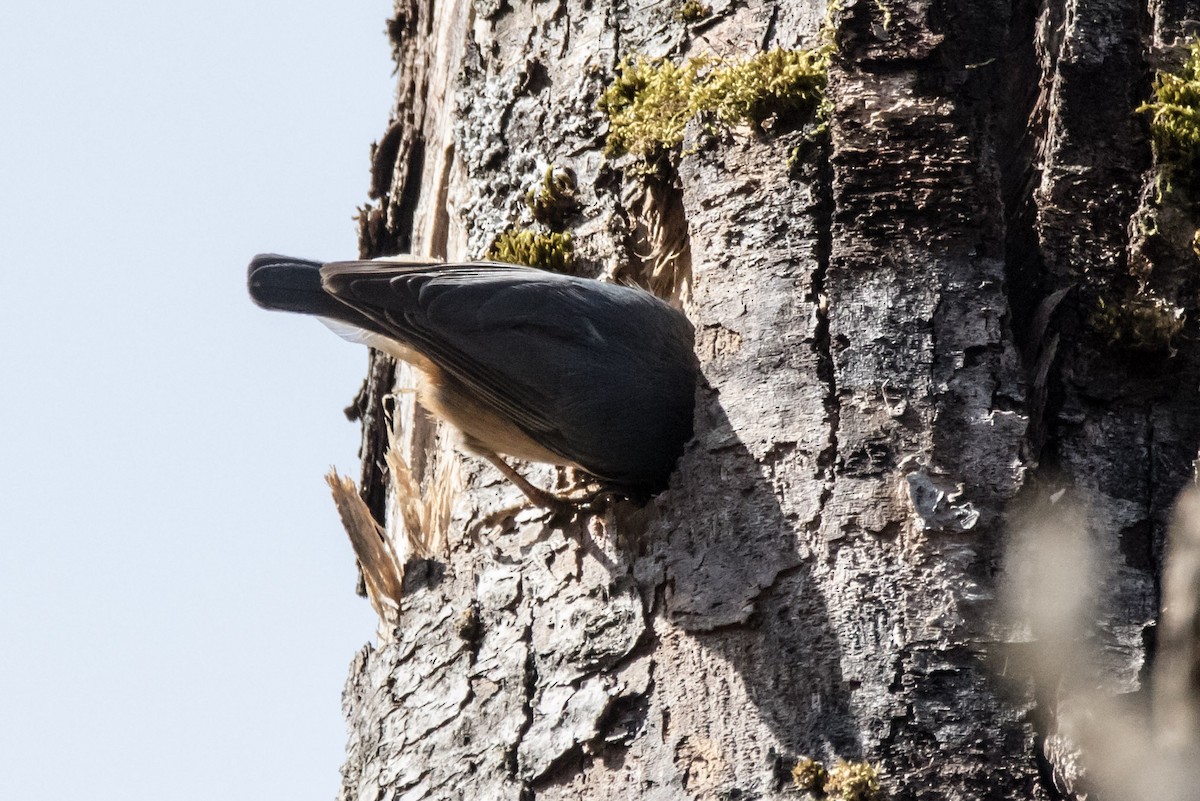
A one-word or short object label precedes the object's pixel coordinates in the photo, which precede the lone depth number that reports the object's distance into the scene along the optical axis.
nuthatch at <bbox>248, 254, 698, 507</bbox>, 6.37
